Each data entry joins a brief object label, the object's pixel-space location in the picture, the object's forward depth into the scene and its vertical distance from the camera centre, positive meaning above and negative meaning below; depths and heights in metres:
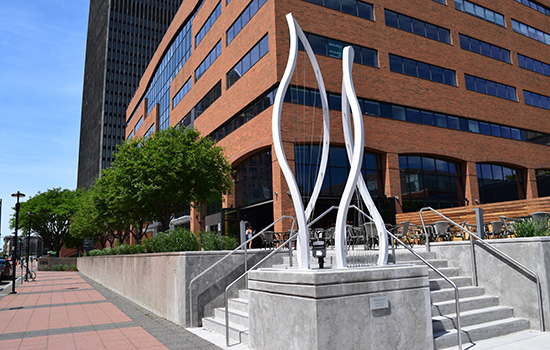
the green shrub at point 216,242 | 11.15 -0.22
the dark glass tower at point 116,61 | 124.00 +54.53
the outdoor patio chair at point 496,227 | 12.38 -0.02
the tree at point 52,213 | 59.58 +3.63
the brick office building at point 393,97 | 23.48 +8.98
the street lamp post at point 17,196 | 22.32 +2.39
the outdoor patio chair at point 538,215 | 11.71 +0.29
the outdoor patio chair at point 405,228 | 14.11 +0.03
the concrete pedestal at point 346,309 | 5.52 -1.12
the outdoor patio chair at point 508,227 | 11.08 -0.02
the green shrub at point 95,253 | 31.89 -1.29
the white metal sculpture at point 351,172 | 6.71 +1.09
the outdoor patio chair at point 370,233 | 13.14 -0.10
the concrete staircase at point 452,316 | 7.15 -1.66
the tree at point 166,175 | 21.30 +3.21
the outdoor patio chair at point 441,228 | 13.34 +0.00
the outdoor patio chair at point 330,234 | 15.90 -0.13
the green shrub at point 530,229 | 8.77 -0.07
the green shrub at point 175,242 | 11.41 -0.20
